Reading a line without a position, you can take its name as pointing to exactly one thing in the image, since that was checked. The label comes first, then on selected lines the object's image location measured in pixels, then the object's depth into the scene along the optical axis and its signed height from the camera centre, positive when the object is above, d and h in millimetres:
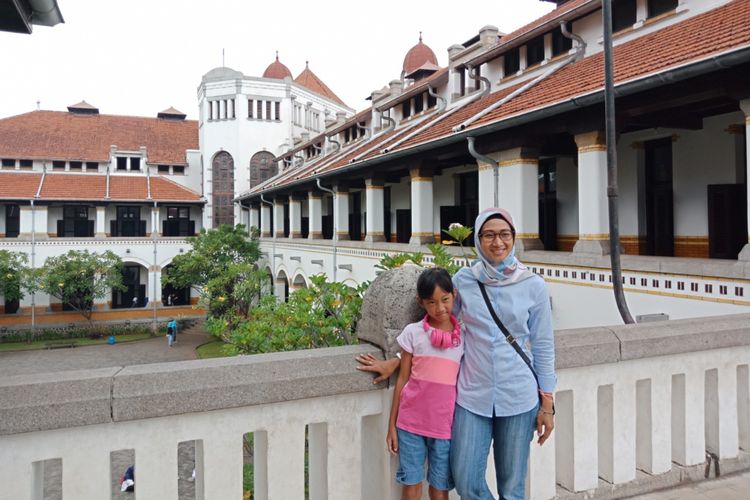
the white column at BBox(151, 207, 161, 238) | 36188 +2217
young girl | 2680 -700
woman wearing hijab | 2652 -599
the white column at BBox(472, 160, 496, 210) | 10938 +1335
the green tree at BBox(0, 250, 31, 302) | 30250 -1092
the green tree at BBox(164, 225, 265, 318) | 24531 -830
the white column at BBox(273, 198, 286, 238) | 28825 +1884
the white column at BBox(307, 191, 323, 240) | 22250 +1531
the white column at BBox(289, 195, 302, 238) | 25203 +1729
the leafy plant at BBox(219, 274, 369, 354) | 6912 -970
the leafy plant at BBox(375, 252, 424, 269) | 5605 -100
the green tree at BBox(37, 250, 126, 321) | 30906 -1215
